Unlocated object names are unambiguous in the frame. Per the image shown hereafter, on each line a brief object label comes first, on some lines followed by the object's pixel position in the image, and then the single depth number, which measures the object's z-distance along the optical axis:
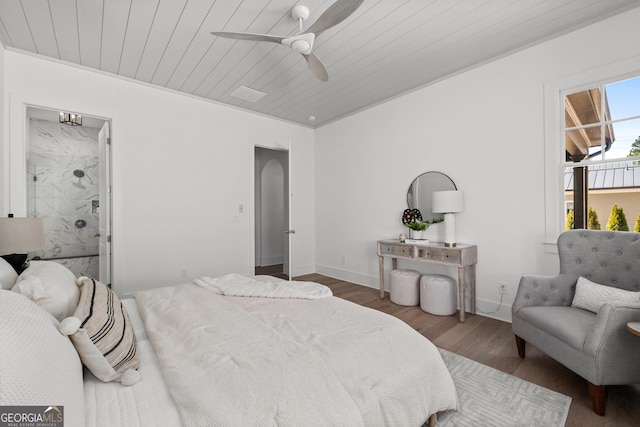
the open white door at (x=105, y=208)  3.23
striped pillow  1.02
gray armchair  1.58
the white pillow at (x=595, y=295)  1.81
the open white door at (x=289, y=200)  3.44
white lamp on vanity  3.14
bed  0.80
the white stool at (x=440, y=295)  3.07
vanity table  2.95
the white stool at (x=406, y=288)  3.39
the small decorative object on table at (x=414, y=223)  3.50
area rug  1.55
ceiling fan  1.75
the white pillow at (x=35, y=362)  0.64
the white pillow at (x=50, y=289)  1.08
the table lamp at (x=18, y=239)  1.86
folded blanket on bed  1.99
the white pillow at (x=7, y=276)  1.28
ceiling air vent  3.60
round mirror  3.44
